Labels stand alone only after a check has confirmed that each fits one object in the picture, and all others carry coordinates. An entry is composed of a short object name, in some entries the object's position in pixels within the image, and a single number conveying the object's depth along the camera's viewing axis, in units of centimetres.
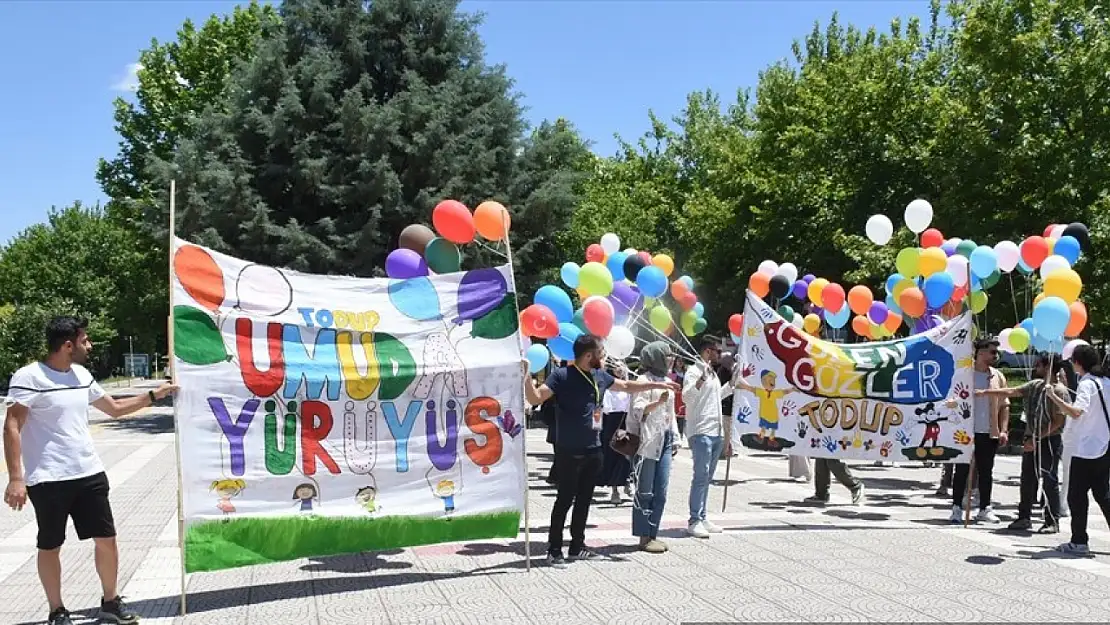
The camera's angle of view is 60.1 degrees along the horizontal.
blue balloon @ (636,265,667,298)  1064
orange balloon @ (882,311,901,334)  1315
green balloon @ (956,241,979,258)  1186
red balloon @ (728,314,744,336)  1477
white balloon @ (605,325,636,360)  980
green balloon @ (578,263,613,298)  1023
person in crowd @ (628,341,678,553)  800
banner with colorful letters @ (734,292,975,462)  967
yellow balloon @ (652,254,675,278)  1260
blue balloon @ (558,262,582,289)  1142
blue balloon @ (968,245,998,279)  1080
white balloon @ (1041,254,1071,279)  956
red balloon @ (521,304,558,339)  996
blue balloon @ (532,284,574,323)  1049
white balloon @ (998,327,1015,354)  1148
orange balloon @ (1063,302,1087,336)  996
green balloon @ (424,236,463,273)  974
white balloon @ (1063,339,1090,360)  816
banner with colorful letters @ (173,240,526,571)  633
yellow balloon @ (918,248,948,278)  1116
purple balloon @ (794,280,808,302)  1530
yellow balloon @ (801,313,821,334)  1482
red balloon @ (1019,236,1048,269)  1078
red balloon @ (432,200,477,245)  927
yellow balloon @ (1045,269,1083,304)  921
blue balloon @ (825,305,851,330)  1435
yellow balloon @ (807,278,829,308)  1368
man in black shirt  737
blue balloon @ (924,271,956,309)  1105
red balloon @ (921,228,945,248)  1228
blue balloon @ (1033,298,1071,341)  876
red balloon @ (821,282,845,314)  1334
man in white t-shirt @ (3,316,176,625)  557
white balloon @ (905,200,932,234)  1252
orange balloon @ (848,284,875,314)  1350
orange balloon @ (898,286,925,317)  1176
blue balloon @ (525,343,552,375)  1065
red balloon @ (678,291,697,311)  1267
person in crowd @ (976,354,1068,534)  888
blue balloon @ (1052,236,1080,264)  1045
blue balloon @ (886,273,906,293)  1294
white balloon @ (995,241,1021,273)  1147
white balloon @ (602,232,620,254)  1344
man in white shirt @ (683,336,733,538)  864
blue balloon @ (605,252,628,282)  1187
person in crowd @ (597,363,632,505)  992
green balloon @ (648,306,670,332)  1097
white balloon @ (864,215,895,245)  1362
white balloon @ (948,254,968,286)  1113
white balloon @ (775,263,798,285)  1373
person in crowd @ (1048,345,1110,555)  779
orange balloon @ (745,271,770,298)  1348
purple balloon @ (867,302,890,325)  1361
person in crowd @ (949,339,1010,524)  959
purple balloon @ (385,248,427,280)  953
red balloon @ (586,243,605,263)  1298
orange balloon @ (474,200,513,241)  891
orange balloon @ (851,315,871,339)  1413
